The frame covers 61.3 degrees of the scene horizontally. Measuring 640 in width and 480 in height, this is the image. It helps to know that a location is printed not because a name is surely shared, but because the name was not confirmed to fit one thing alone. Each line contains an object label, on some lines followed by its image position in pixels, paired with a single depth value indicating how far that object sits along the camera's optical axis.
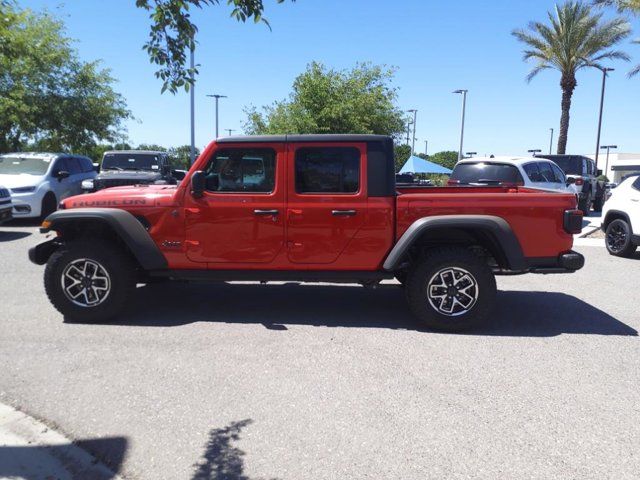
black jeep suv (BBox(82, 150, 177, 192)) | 14.05
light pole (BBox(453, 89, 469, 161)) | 35.34
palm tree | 23.55
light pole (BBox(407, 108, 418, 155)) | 42.06
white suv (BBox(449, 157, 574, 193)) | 11.09
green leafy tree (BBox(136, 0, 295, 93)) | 3.25
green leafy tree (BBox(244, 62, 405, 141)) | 24.16
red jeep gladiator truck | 5.09
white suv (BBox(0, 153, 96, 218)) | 12.23
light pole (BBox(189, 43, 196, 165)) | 29.17
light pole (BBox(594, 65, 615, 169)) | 30.43
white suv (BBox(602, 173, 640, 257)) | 9.48
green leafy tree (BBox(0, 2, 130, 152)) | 20.08
